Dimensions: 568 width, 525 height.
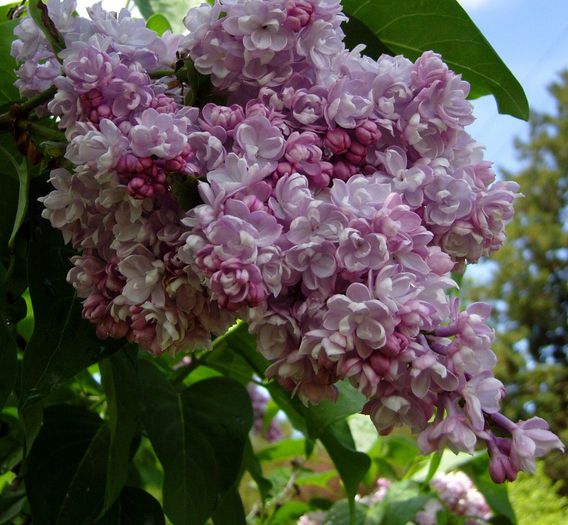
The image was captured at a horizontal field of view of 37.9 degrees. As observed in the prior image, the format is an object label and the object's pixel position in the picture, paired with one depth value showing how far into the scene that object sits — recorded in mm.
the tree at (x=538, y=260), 9906
